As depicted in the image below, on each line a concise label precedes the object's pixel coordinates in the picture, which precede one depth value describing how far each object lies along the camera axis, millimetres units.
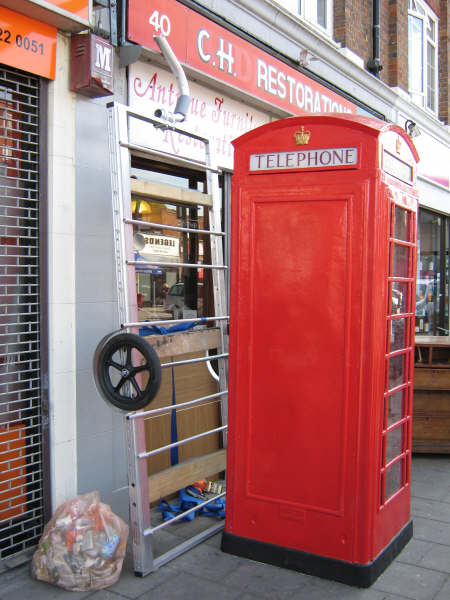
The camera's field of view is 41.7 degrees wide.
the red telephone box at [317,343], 3463
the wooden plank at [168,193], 3777
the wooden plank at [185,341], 3811
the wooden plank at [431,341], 6309
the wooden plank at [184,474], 3795
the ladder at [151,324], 3553
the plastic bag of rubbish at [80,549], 3398
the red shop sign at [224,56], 4574
